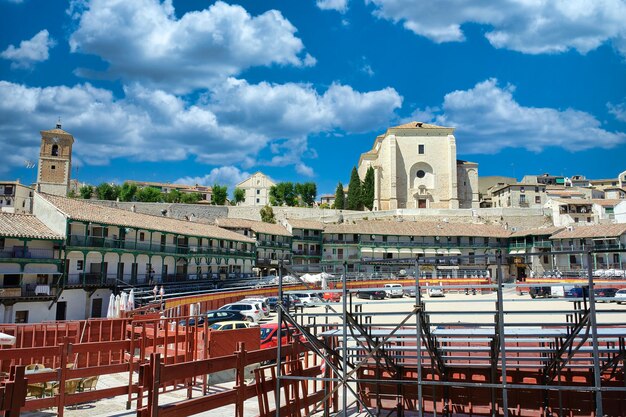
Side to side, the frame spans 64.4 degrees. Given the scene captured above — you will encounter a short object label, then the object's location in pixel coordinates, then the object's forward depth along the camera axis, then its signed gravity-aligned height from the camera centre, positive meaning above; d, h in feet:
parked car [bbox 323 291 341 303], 111.95 -8.33
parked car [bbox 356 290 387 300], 139.54 -9.88
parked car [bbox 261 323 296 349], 61.57 -9.56
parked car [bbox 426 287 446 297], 137.50 -8.85
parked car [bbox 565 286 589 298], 105.20 -6.14
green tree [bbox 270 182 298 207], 330.34 +44.79
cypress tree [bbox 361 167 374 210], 305.94 +43.05
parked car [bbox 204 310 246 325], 82.69 -9.56
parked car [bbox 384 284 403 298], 138.28 -9.44
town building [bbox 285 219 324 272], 223.10 +8.70
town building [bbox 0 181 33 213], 250.57 +33.47
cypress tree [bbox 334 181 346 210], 317.01 +39.47
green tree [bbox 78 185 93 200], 300.20 +40.10
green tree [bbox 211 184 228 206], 318.65 +41.44
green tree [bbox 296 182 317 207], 334.85 +46.34
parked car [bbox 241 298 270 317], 98.95 -9.08
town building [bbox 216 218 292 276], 197.88 +8.84
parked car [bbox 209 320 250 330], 66.20 -8.76
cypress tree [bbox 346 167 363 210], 305.94 +41.49
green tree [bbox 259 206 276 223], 257.34 +23.84
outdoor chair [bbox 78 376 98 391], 45.09 -11.39
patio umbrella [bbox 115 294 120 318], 84.92 -8.51
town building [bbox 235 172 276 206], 390.21 +56.20
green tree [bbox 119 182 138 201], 303.07 +40.79
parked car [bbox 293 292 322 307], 122.29 -8.98
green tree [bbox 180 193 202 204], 309.63 +39.07
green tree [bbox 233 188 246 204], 358.02 +46.35
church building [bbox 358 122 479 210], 318.18 +58.62
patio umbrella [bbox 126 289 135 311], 87.76 -7.78
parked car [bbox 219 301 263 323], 90.16 -9.22
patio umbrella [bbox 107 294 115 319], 85.20 -8.83
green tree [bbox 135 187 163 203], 300.98 +38.66
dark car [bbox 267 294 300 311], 104.83 -9.04
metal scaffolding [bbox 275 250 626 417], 27.07 -8.42
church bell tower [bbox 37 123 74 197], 311.06 +59.50
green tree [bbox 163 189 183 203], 301.43 +37.99
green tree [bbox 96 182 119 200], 311.47 +41.57
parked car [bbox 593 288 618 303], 103.49 -6.17
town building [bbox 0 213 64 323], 89.81 -2.41
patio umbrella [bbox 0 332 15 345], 39.24 -6.41
